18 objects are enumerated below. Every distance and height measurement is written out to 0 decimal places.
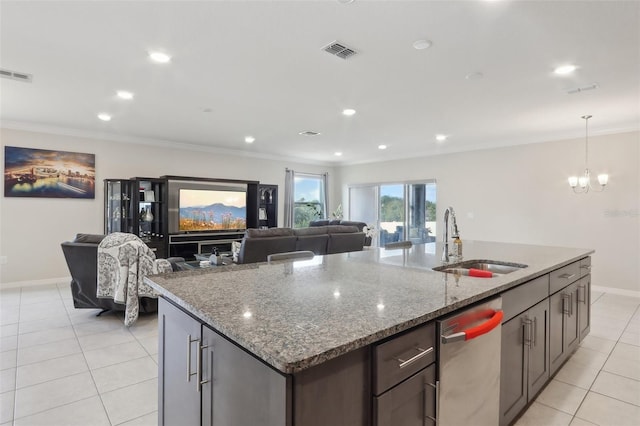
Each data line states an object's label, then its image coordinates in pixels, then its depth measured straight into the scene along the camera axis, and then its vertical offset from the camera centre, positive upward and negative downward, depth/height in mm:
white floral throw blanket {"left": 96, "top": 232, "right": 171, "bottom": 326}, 3500 -646
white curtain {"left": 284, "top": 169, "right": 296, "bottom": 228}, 8453 +337
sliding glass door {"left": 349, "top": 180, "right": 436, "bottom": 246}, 7602 +47
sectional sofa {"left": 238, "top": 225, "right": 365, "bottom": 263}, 4168 -426
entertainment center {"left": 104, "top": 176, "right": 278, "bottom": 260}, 5797 -23
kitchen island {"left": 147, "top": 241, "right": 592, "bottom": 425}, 907 -368
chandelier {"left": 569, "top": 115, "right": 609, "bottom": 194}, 5160 +493
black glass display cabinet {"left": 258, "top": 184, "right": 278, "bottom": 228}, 7867 +78
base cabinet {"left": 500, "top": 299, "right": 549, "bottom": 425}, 1757 -854
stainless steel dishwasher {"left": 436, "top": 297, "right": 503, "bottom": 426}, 1283 -655
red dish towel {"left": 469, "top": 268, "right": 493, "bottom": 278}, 1966 -373
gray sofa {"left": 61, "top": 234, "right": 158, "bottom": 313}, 3613 -720
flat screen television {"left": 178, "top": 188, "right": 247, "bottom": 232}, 6555 +0
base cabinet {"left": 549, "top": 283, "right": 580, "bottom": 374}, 2328 -849
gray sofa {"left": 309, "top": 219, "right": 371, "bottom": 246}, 7341 -290
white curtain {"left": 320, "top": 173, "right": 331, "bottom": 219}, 9391 +493
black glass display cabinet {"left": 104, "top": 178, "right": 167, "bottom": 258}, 5777 +7
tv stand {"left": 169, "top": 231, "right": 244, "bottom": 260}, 6361 -645
